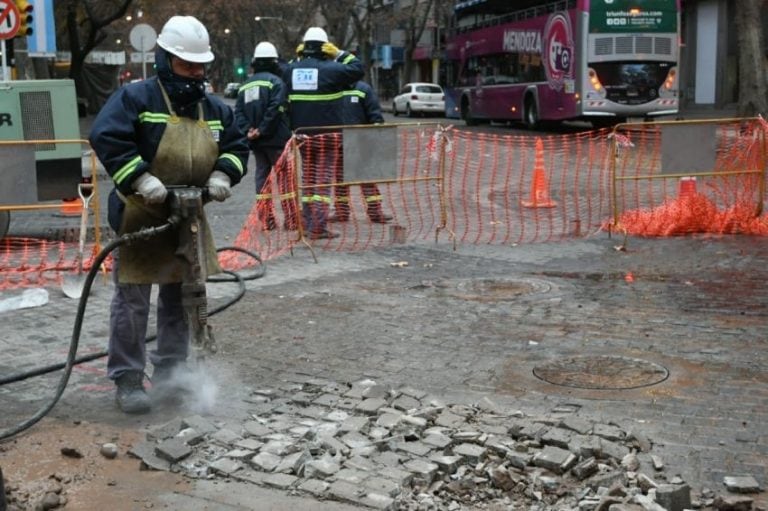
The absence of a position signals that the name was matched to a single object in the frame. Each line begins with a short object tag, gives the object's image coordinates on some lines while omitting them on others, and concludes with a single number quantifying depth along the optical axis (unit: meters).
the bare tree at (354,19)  49.66
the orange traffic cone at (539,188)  13.38
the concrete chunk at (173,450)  4.57
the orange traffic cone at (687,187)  11.45
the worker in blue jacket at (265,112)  11.06
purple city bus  26.41
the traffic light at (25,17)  15.59
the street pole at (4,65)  13.38
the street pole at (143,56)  25.80
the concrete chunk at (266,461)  4.46
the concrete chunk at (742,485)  4.24
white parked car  46.50
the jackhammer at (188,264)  5.07
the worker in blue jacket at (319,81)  11.09
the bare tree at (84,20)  32.06
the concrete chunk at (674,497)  3.99
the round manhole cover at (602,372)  5.87
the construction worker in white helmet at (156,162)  5.09
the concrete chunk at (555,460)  4.40
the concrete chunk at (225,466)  4.46
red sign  12.99
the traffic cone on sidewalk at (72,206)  9.89
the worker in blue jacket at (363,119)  11.36
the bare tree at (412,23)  51.03
